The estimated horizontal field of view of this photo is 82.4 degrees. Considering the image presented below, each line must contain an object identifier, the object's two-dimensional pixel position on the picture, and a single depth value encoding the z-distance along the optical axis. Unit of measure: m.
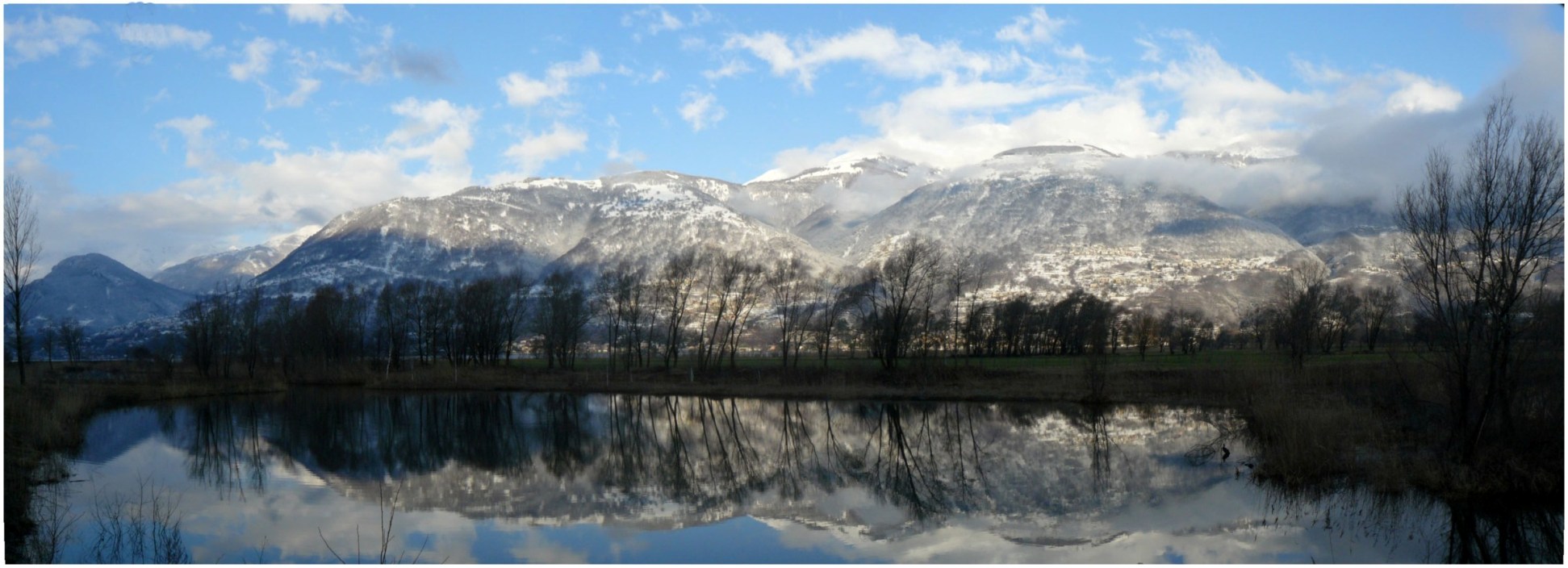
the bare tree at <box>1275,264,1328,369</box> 56.25
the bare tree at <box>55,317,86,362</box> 116.25
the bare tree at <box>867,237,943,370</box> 66.38
